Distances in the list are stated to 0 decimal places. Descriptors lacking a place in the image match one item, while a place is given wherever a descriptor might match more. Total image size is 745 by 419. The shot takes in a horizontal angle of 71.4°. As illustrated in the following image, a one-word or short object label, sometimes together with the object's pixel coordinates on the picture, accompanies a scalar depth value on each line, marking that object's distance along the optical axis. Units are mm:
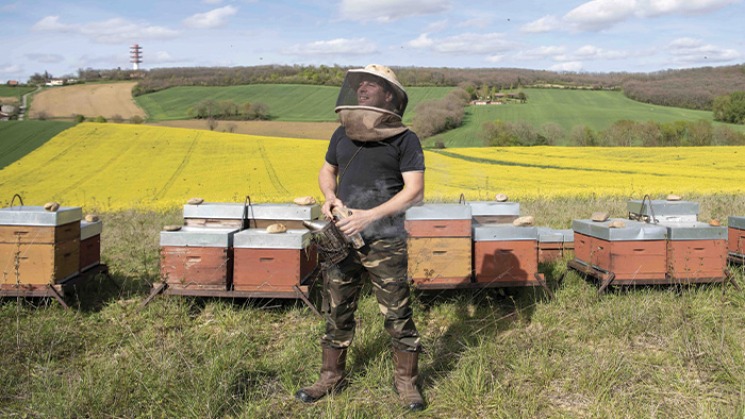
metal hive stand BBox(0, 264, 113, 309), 4875
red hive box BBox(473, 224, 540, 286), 5012
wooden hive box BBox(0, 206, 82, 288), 4832
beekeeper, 3107
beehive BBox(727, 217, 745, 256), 6082
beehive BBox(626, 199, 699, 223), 5777
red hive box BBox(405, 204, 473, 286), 4941
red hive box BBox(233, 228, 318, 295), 4859
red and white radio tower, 149975
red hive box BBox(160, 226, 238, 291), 4859
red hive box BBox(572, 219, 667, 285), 5164
